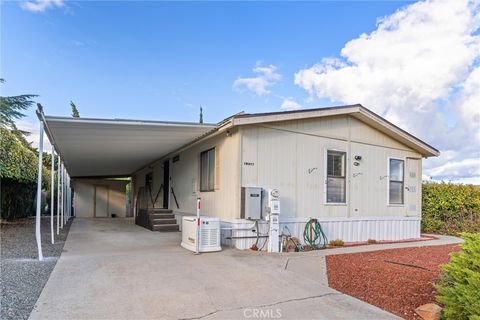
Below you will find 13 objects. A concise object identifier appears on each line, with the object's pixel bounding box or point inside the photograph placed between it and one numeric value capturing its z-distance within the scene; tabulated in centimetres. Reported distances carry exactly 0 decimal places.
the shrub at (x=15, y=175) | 1028
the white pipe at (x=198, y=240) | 673
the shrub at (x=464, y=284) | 306
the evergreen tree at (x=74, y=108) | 3559
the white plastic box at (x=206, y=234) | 692
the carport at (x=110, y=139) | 678
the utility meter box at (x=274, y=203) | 740
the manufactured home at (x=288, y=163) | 759
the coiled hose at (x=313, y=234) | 834
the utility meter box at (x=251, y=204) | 737
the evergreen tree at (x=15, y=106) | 1722
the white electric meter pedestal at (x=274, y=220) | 738
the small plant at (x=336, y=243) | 859
